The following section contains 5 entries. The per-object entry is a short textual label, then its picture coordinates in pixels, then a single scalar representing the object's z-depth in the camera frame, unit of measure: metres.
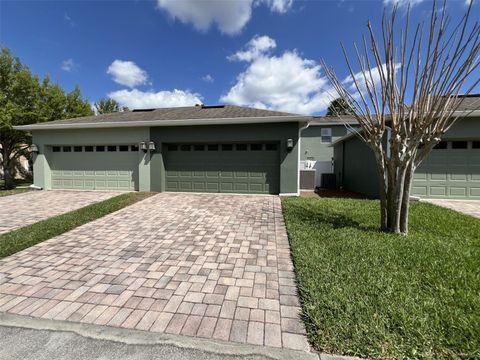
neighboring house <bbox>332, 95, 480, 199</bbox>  8.32
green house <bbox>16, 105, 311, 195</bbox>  9.34
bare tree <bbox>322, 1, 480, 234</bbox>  4.02
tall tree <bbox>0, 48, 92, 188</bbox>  11.58
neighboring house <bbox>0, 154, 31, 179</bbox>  18.67
